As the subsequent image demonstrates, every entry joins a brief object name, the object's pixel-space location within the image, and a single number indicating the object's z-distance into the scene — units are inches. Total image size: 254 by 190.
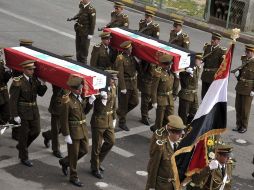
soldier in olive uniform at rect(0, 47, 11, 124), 402.3
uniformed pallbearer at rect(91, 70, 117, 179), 382.0
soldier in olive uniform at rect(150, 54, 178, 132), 435.6
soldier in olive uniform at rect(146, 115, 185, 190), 308.5
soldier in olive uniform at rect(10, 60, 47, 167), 376.5
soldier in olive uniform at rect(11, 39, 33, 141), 401.9
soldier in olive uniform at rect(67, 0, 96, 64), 604.4
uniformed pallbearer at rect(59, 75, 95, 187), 359.3
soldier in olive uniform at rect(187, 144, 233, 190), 289.4
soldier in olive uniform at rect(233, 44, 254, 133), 486.0
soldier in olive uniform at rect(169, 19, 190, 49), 542.0
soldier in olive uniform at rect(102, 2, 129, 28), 600.4
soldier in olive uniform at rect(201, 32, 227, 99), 511.2
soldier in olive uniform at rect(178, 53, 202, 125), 467.2
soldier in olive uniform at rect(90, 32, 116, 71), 478.0
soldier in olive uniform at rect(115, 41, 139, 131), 458.6
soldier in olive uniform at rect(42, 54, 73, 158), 390.8
